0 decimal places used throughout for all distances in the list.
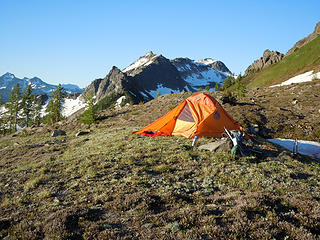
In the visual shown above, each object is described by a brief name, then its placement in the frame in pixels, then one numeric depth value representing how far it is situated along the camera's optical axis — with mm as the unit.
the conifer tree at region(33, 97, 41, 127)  84288
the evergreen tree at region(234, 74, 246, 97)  47803
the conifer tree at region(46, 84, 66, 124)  65000
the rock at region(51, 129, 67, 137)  30408
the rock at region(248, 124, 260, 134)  23969
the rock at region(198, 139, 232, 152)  13859
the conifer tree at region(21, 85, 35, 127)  73406
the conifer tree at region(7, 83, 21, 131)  71000
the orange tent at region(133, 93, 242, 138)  18328
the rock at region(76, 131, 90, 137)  28584
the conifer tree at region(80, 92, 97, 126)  36500
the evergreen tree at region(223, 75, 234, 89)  111944
